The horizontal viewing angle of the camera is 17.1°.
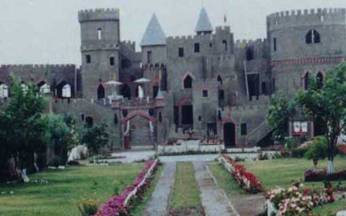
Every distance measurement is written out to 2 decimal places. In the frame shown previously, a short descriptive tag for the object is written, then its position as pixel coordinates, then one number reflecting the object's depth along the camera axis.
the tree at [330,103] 44.97
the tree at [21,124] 48.47
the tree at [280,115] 81.75
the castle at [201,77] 95.56
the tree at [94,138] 83.00
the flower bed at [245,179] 39.09
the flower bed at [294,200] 23.12
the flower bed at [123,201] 27.97
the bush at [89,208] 29.16
